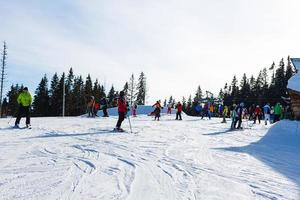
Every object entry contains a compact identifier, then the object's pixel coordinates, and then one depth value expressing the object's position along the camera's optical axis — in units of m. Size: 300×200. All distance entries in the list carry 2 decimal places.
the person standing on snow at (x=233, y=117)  14.38
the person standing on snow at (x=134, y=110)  22.37
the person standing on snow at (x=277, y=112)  19.84
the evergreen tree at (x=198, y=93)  77.73
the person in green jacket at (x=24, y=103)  10.55
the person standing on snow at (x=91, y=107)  19.42
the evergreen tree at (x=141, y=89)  63.89
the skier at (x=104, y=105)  19.52
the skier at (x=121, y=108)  10.69
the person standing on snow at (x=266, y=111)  18.54
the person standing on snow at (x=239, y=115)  14.41
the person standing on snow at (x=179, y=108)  19.65
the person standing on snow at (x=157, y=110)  18.39
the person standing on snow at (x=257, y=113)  19.31
